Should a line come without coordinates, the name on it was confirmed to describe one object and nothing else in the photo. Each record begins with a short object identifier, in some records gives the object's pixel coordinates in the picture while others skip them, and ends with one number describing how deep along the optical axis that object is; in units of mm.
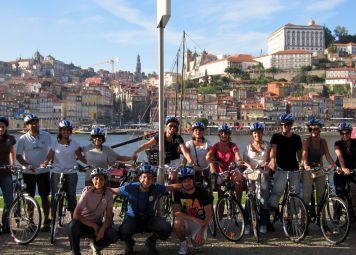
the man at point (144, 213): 5383
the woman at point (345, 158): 6438
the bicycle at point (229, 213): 5984
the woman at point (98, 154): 6306
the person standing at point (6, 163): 6277
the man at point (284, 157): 6375
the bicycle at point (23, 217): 5875
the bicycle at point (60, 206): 5820
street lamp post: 6074
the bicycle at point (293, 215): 5918
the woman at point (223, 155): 6410
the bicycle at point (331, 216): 5805
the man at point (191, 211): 5457
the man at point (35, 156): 6359
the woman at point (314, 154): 6449
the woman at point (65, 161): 6246
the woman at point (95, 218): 5172
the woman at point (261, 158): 6293
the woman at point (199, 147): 6629
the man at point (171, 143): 6375
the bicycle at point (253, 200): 5938
